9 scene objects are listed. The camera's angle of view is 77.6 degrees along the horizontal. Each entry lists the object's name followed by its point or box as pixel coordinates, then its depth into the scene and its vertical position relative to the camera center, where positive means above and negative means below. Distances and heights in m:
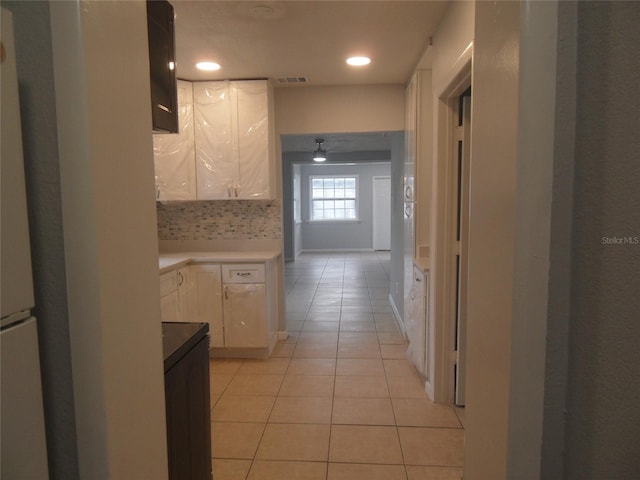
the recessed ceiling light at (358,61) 3.00 +1.11
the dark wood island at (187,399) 1.22 -0.65
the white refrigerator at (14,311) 0.58 -0.16
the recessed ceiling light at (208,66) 3.07 +1.11
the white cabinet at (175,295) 2.91 -0.67
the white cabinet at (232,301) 3.37 -0.80
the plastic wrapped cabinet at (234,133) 3.47 +0.65
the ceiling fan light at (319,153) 6.94 +0.93
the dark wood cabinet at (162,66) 1.36 +0.51
